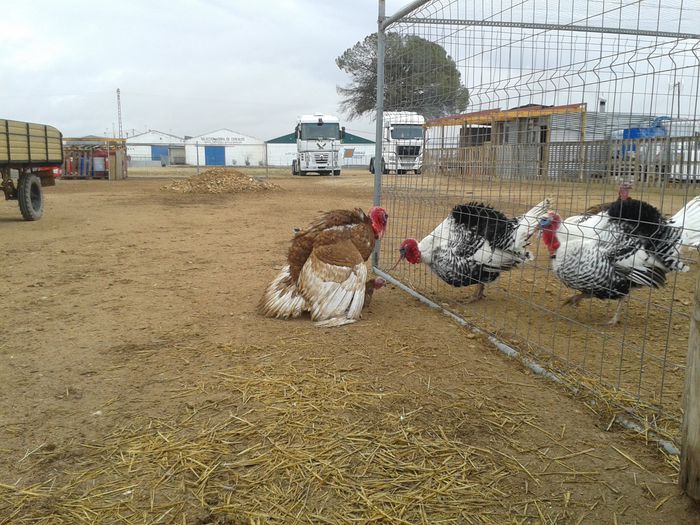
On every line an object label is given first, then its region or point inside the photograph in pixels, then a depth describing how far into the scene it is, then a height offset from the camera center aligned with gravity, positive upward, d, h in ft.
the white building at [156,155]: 161.65 +9.81
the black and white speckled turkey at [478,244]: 15.69 -1.71
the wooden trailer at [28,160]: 30.17 +1.57
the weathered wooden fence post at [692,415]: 6.14 -2.66
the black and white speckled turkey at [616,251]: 11.89 -1.59
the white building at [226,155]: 156.20 +9.39
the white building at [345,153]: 146.51 +9.71
